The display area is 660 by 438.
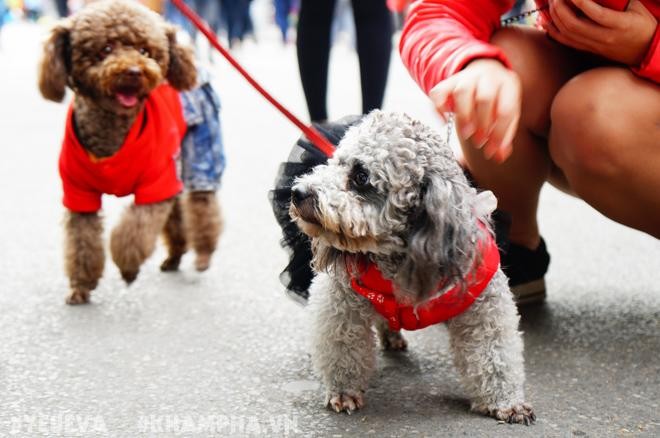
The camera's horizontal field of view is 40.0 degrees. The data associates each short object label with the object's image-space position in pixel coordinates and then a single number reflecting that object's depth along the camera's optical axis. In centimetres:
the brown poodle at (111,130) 279
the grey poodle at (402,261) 174
